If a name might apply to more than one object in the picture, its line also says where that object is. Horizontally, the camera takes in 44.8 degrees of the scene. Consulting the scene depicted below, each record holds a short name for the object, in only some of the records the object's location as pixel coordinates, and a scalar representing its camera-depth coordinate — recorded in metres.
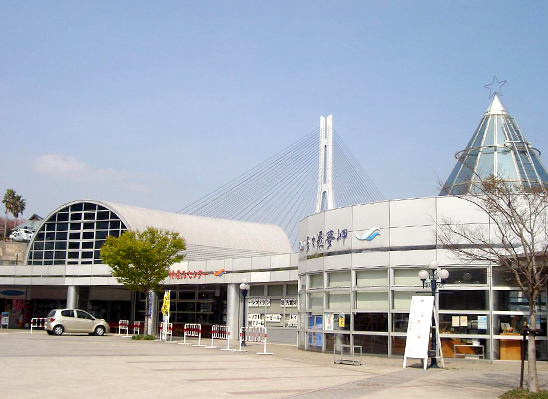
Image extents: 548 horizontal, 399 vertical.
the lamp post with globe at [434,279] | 20.07
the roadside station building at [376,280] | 21.88
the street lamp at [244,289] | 29.02
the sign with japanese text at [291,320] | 33.81
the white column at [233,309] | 36.06
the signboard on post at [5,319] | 44.16
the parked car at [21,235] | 82.09
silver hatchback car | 34.59
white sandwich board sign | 20.09
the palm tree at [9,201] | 107.39
